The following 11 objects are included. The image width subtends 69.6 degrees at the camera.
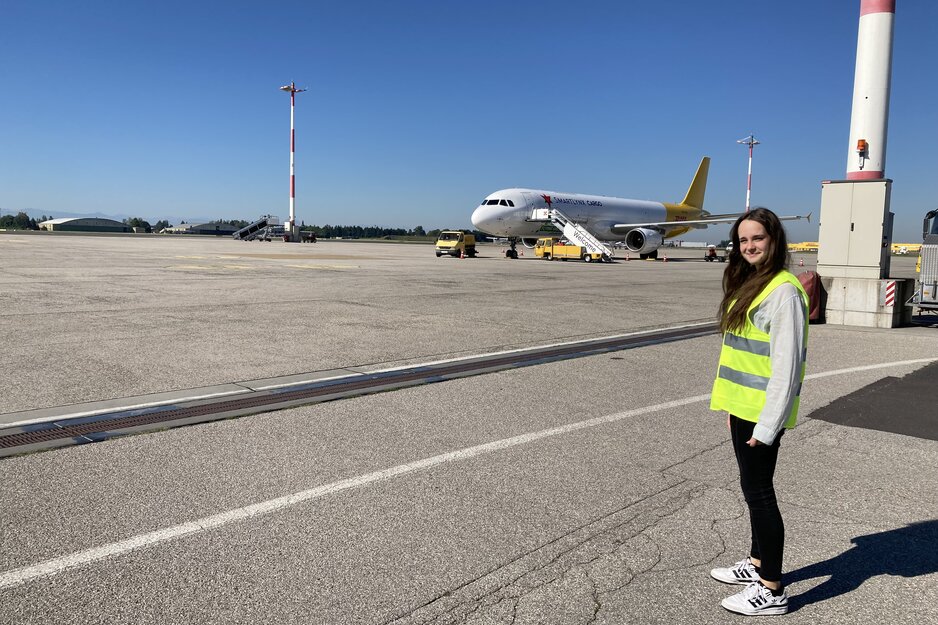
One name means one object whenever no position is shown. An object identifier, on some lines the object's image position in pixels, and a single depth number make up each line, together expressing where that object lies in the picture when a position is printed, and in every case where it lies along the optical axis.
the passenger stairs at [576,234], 39.06
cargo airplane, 38.38
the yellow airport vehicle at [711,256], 51.94
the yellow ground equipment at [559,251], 39.06
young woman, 3.06
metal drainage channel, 5.39
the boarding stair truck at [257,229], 78.81
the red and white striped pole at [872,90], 14.34
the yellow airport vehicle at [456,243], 41.19
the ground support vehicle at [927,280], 14.32
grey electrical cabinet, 13.92
